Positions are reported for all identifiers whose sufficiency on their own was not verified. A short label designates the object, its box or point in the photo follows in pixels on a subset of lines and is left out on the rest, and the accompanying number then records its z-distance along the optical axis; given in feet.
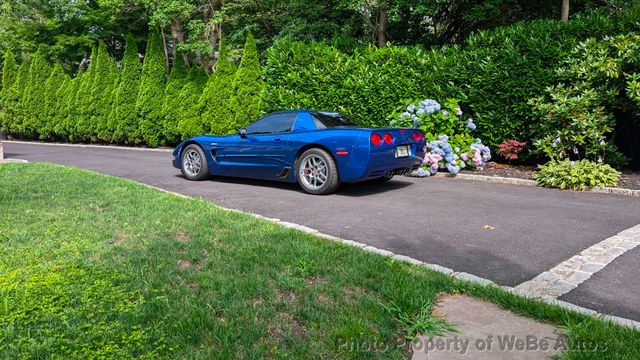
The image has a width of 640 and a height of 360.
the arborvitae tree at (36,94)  78.69
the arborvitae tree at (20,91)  82.00
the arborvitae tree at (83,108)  69.31
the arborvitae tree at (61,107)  73.72
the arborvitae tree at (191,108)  53.93
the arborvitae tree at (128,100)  62.54
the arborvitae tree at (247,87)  49.60
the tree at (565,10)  41.84
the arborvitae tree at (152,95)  59.43
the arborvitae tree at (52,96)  76.23
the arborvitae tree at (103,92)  66.64
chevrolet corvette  21.89
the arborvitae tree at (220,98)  51.03
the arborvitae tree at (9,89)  83.05
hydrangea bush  30.66
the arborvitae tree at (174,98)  56.90
